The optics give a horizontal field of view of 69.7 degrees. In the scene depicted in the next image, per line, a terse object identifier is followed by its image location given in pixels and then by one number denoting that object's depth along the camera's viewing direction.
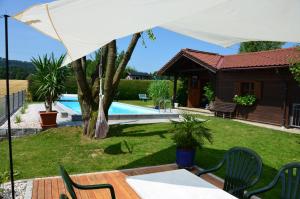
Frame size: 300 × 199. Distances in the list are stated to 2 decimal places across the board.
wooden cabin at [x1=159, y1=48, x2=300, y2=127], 10.27
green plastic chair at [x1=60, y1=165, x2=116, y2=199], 1.86
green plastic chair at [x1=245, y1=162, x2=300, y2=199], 2.38
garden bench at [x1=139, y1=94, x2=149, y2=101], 20.14
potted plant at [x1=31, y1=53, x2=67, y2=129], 8.08
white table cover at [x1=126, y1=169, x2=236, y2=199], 2.07
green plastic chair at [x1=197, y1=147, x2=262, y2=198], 2.66
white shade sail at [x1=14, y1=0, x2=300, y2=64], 1.76
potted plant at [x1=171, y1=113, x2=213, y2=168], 4.66
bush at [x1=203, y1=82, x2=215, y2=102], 14.08
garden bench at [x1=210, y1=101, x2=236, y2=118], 12.11
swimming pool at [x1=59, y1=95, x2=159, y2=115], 13.84
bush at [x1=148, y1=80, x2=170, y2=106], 14.89
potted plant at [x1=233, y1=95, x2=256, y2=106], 11.65
